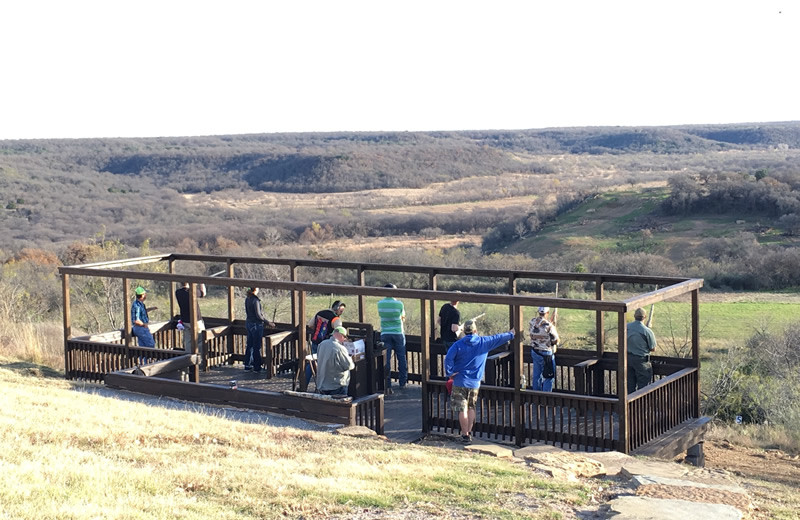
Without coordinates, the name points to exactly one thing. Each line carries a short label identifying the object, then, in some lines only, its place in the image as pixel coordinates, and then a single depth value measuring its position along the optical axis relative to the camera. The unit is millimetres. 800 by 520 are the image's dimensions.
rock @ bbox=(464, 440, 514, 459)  10453
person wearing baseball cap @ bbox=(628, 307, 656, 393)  12125
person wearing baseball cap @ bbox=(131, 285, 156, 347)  15020
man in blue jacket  10867
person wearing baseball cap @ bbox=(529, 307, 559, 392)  12234
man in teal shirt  13617
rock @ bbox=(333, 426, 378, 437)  11234
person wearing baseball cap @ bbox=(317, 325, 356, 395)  11750
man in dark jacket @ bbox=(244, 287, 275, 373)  14625
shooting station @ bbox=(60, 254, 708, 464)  11094
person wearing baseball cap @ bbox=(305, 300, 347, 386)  12922
